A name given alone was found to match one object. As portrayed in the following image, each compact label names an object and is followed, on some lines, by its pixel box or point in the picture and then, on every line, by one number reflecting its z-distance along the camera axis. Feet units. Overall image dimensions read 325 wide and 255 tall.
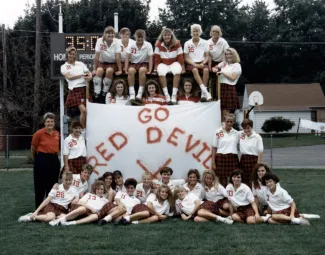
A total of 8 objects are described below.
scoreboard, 47.39
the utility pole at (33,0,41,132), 71.97
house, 140.56
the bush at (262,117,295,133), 122.87
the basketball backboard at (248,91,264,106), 83.61
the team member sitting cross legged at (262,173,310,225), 27.07
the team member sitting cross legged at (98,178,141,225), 27.61
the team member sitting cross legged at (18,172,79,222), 28.58
